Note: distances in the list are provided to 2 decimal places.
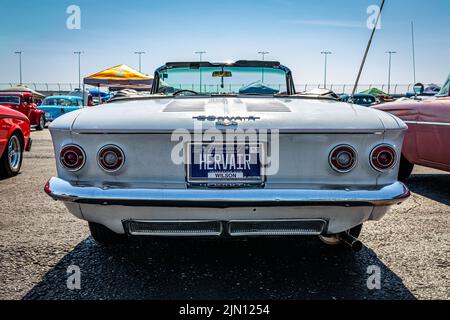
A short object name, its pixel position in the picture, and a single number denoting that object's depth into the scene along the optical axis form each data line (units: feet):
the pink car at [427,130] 15.71
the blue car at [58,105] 62.90
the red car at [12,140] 19.61
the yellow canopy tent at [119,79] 53.42
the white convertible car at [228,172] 7.77
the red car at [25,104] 49.73
